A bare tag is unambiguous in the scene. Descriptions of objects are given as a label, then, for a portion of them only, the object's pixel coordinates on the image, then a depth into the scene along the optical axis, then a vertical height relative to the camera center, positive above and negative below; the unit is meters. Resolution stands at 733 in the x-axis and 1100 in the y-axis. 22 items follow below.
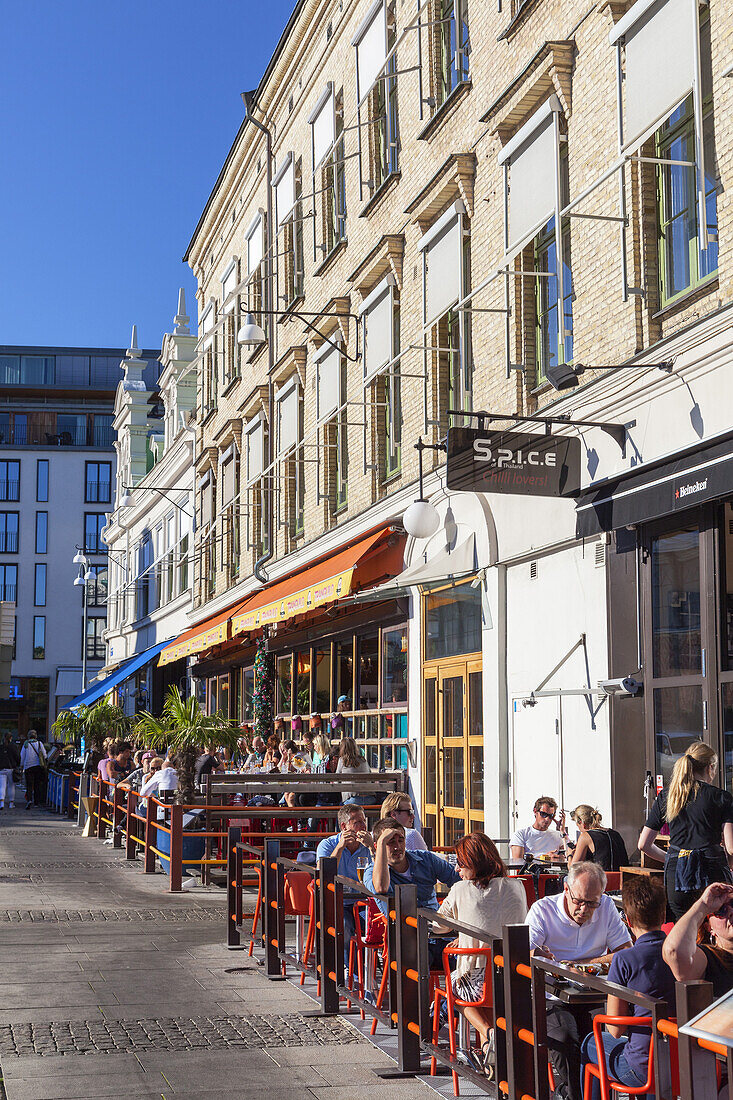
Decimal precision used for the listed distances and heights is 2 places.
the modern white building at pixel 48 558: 74.75 +8.67
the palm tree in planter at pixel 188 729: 22.11 -0.32
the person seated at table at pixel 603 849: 10.10 -1.07
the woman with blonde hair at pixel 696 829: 8.48 -0.79
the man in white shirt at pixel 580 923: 6.56 -1.08
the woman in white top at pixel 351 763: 15.82 -0.64
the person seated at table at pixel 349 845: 9.60 -0.98
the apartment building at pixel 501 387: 11.06 +3.73
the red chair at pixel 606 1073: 4.75 -1.36
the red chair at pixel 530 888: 9.13 -1.24
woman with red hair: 7.06 -0.99
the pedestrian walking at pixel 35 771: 36.41 -1.67
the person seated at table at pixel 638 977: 4.99 -1.07
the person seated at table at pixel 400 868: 8.20 -1.01
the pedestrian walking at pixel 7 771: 34.01 -1.58
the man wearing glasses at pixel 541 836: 11.58 -1.11
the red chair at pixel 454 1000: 6.23 -1.40
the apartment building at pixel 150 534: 38.81 +6.11
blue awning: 37.53 +1.05
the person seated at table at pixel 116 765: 23.91 -0.98
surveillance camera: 11.58 +0.21
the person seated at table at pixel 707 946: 4.97 -0.91
